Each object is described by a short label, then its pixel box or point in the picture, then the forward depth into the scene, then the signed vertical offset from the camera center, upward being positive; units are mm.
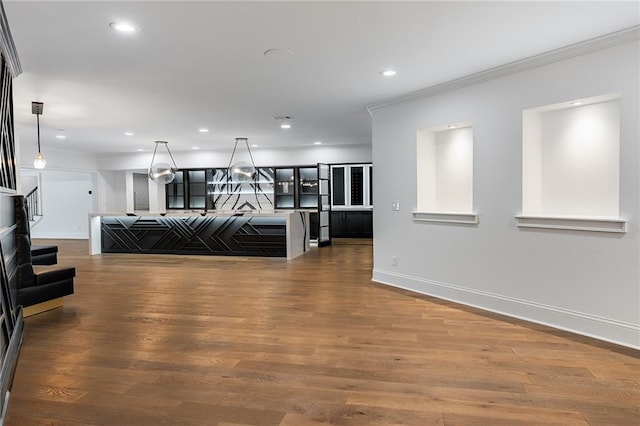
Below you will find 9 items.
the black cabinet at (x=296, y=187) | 11266 +461
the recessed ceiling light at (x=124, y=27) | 3076 +1355
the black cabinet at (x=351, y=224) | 11531 -575
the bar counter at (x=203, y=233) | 8555 -591
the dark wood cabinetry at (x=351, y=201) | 11245 +78
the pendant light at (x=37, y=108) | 5553 +1369
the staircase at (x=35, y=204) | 13211 +129
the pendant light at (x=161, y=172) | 7996 +661
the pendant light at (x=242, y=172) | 7961 +638
